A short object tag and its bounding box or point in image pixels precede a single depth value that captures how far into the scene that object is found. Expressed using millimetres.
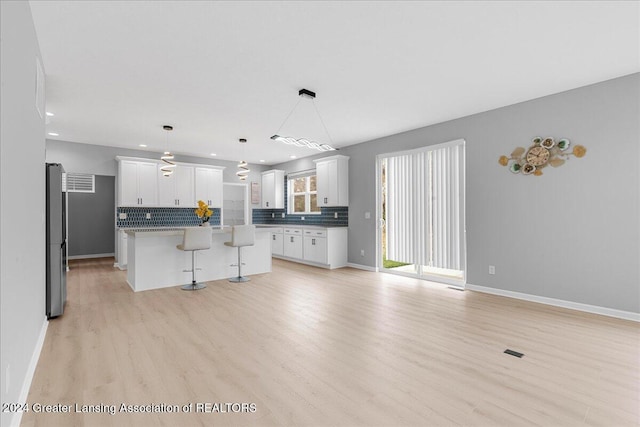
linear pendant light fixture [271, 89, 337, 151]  3853
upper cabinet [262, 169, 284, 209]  8742
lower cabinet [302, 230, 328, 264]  6707
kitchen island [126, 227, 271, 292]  4680
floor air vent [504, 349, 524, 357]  2570
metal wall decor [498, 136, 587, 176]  3858
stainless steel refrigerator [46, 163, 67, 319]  3330
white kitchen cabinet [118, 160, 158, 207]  6707
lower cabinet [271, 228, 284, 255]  8099
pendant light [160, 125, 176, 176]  5383
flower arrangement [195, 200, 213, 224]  5238
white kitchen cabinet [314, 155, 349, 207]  6809
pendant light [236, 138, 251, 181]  5883
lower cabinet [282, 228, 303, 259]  7441
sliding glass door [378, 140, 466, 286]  4941
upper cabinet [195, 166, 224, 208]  7730
